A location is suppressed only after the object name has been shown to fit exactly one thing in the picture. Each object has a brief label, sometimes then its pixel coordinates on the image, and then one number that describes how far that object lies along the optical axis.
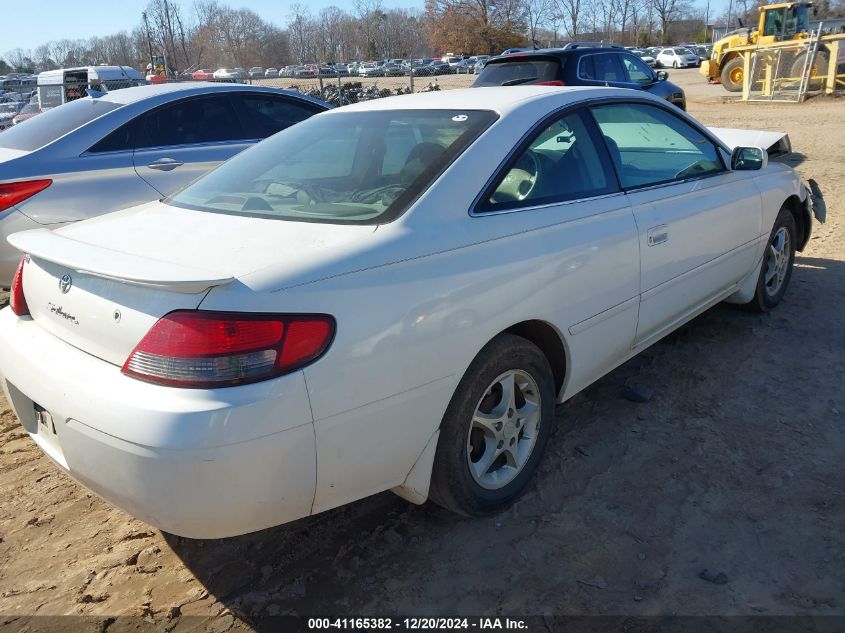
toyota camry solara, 1.94
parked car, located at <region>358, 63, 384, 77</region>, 53.97
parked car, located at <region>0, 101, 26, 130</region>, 16.92
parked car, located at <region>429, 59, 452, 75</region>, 55.28
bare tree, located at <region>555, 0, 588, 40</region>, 86.62
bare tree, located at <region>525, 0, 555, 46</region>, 81.84
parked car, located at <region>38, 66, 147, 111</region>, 13.43
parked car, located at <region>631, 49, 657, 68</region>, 46.03
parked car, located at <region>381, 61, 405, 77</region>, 54.50
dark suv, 10.04
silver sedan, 4.69
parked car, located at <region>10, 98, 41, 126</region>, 13.77
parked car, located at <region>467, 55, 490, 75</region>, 58.16
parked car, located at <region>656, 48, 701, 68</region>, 50.09
